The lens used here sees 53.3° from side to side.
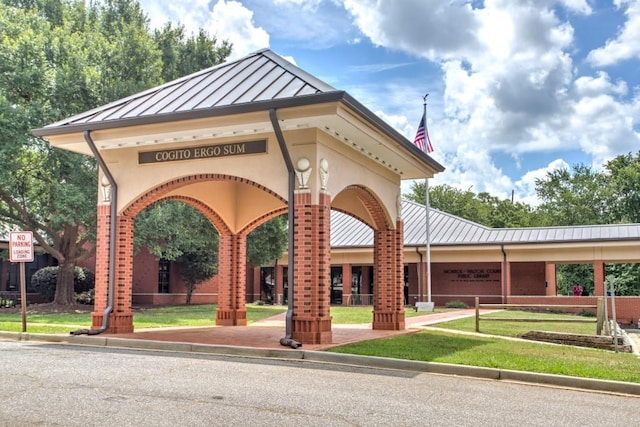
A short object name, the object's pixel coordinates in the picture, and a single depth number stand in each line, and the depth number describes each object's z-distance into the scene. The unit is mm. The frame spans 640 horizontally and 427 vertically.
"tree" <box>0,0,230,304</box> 22875
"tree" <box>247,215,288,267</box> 30688
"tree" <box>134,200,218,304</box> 24656
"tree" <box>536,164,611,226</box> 57094
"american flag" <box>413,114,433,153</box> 25406
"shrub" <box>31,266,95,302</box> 30375
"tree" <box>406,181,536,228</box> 65875
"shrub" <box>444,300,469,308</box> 32375
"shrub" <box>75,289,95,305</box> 30031
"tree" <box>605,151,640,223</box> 54750
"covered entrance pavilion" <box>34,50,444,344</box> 12312
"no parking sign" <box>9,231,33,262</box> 14805
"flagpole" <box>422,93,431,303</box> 28102
